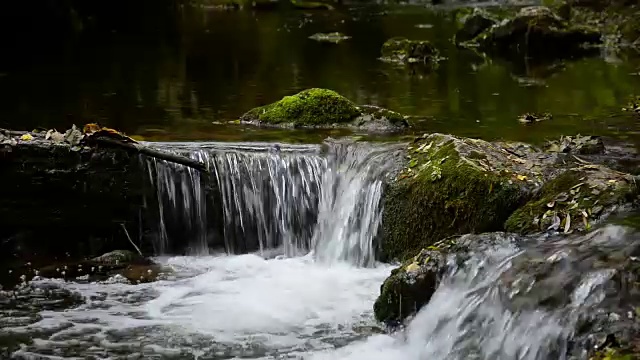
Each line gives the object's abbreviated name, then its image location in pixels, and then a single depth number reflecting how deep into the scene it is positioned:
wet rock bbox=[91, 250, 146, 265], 8.49
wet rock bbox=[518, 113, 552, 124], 12.02
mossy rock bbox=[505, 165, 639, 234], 6.55
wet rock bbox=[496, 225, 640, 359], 4.91
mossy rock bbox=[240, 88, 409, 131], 11.41
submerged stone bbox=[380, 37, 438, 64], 21.66
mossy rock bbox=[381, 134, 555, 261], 7.58
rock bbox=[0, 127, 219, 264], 8.59
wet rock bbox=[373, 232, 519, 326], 6.46
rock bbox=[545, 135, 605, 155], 9.48
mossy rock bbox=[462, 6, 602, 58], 23.72
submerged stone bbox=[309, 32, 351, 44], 28.25
